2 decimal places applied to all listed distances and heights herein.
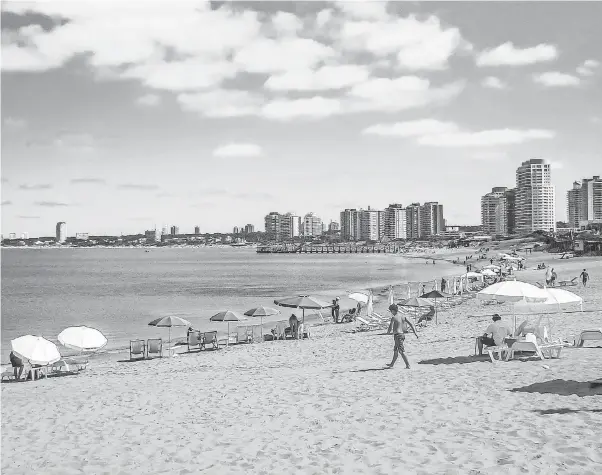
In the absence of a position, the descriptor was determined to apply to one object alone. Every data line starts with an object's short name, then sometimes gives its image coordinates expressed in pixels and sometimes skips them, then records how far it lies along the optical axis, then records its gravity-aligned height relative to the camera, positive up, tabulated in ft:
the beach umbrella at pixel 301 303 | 71.82 -8.50
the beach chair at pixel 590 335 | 44.52 -8.19
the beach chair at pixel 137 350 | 64.18 -12.68
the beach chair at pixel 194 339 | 68.90 -12.39
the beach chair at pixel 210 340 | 68.95 -12.50
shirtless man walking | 40.91 -6.87
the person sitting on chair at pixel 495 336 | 43.60 -7.95
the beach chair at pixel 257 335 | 74.84 -14.83
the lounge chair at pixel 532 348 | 41.63 -8.55
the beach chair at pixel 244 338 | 73.46 -13.13
